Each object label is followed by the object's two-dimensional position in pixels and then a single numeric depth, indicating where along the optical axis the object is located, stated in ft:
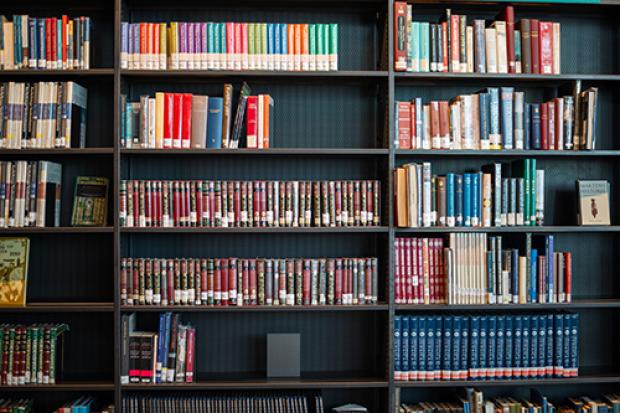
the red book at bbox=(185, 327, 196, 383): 10.03
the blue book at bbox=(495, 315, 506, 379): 10.21
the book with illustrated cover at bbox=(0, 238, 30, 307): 10.00
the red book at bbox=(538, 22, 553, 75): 10.30
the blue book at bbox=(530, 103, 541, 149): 10.26
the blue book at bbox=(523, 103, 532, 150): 10.30
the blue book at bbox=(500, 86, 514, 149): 10.21
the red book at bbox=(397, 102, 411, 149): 10.18
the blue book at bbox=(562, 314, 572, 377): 10.27
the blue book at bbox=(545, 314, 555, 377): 10.25
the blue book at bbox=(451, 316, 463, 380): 10.16
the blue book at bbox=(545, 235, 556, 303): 10.19
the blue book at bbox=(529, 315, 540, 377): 10.23
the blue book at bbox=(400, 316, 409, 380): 10.14
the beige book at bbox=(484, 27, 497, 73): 10.23
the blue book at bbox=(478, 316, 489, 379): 10.20
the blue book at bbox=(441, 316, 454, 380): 10.17
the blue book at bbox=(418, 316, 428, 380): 10.16
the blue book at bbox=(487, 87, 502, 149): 10.21
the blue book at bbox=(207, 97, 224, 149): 10.14
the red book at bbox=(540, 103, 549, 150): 10.28
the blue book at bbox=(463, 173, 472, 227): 10.11
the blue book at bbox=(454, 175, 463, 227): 10.12
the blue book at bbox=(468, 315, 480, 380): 10.18
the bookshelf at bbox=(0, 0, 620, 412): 10.69
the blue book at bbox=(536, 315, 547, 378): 10.24
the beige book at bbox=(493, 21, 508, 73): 10.26
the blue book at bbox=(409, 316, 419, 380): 10.16
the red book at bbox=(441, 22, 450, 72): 10.15
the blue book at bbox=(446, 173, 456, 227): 10.09
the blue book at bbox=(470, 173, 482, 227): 10.11
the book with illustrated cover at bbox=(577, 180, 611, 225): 10.41
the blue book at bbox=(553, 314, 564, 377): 10.25
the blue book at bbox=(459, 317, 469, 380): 10.19
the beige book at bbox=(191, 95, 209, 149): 10.10
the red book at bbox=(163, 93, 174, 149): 10.03
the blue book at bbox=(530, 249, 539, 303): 10.18
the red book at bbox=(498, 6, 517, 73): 10.28
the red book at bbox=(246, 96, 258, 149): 10.09
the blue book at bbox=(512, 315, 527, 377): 10.24
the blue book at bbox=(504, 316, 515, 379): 10.22
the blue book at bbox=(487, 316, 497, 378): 10.21
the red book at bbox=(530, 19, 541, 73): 10.29
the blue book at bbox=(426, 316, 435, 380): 10.16
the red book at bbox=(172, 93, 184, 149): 10.05
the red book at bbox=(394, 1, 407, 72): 10.01
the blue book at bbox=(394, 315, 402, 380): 10.14
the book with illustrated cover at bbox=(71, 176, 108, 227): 10.27
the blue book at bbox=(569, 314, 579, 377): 10.27
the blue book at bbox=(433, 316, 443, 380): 10.18
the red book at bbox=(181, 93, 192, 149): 10.06
